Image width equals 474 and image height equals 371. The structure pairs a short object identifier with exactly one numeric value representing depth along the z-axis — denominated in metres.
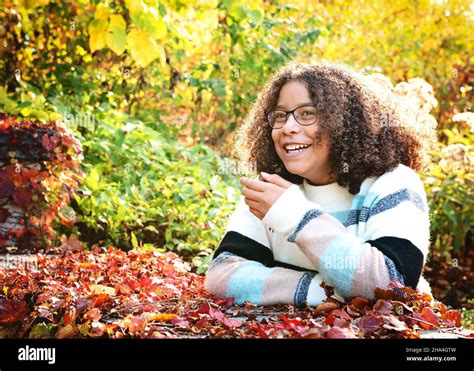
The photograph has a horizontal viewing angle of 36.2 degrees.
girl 2.08
